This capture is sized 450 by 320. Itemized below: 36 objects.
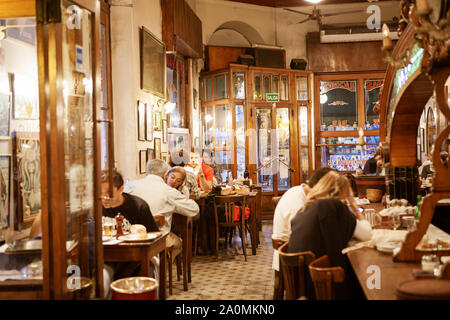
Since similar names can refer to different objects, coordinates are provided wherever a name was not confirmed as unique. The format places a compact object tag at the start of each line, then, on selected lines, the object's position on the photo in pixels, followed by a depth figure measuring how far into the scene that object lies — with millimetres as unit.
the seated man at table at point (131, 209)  4711
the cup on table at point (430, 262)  2859
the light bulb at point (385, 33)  3021
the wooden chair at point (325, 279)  2881
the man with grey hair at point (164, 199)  5699
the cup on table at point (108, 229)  4293
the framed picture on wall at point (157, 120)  8123
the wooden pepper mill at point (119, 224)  4266
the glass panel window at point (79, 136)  2881
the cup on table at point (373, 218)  4672
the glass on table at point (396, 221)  4309
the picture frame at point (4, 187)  3986
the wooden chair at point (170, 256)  5293
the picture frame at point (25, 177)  3575
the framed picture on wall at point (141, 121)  7262
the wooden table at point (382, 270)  2557
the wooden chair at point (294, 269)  3258
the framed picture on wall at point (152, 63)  7441
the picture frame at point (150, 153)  7719
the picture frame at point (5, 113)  4078
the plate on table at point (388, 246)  3453
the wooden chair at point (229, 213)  7391
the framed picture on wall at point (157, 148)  8219
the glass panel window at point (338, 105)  12750
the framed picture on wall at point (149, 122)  7602
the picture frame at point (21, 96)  4039
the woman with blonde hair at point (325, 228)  3464
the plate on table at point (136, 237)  4133
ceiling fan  11489
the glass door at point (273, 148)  12070
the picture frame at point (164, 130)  8727
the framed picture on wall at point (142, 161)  7281
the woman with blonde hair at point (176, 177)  6305
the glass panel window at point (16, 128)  3713
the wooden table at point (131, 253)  4012
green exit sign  12008
